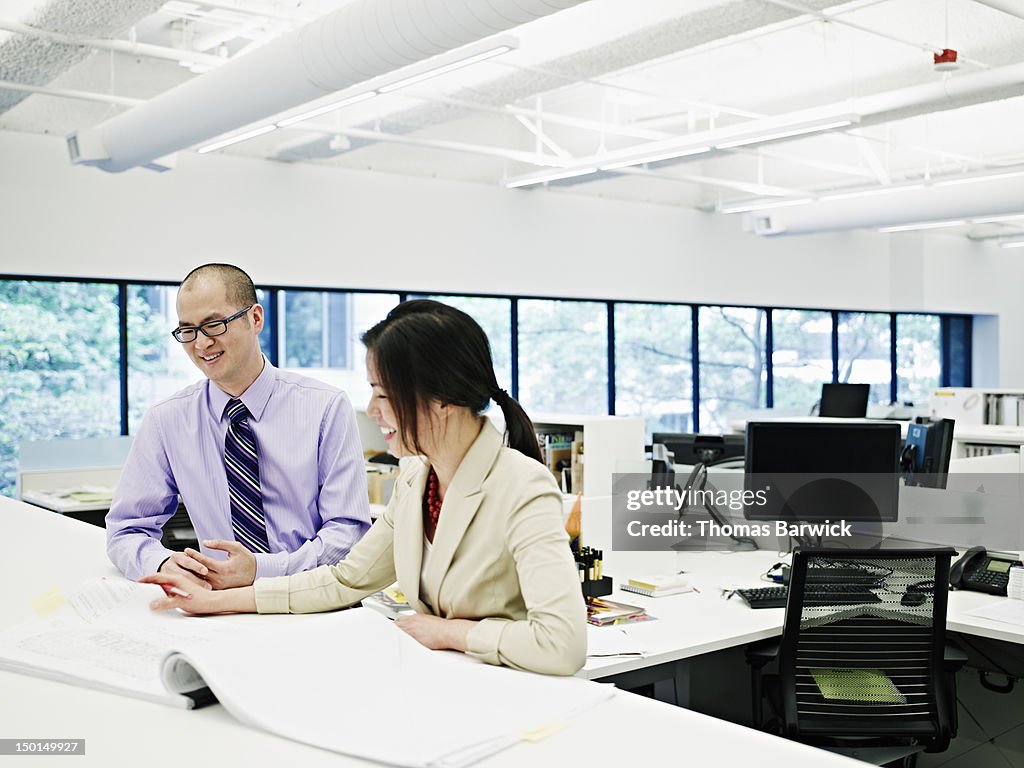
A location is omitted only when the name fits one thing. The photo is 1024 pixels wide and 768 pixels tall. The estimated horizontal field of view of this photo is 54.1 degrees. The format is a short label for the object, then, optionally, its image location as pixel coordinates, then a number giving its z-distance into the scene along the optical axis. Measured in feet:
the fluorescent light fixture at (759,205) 27.25
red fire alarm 16.85
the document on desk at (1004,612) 9.58
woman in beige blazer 4.72
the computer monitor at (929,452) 13.57
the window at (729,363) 34.94
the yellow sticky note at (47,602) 5.46
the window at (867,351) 39.47
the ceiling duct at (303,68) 11.10
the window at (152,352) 23.91
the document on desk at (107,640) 4.25
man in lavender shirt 6.99
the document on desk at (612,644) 8.12
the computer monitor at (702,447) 15.74
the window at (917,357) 41.42
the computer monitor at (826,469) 11.96
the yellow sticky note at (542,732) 3.67
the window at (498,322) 29.58
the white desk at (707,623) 8.57
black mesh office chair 8.88
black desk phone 10.61
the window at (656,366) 32.78
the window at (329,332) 26.08
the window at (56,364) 22.44
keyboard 8.96
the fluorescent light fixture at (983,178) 23.86
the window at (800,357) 37.09
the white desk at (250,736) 3.51
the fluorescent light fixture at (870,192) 25.23
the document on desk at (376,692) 3.59
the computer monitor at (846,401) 30.09
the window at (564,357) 30.68
